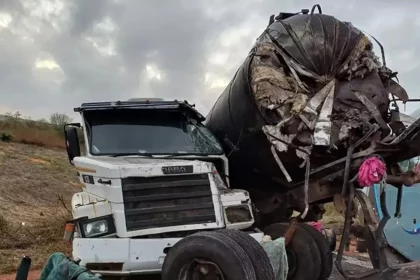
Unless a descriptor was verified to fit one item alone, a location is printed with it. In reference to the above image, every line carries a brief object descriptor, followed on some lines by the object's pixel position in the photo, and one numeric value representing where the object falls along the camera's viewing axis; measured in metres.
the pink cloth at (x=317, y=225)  7.52
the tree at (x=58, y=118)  35.01
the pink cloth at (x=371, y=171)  6.23
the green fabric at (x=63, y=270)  5.02
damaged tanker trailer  6.71
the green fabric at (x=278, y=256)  5.82
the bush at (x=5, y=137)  27.67
